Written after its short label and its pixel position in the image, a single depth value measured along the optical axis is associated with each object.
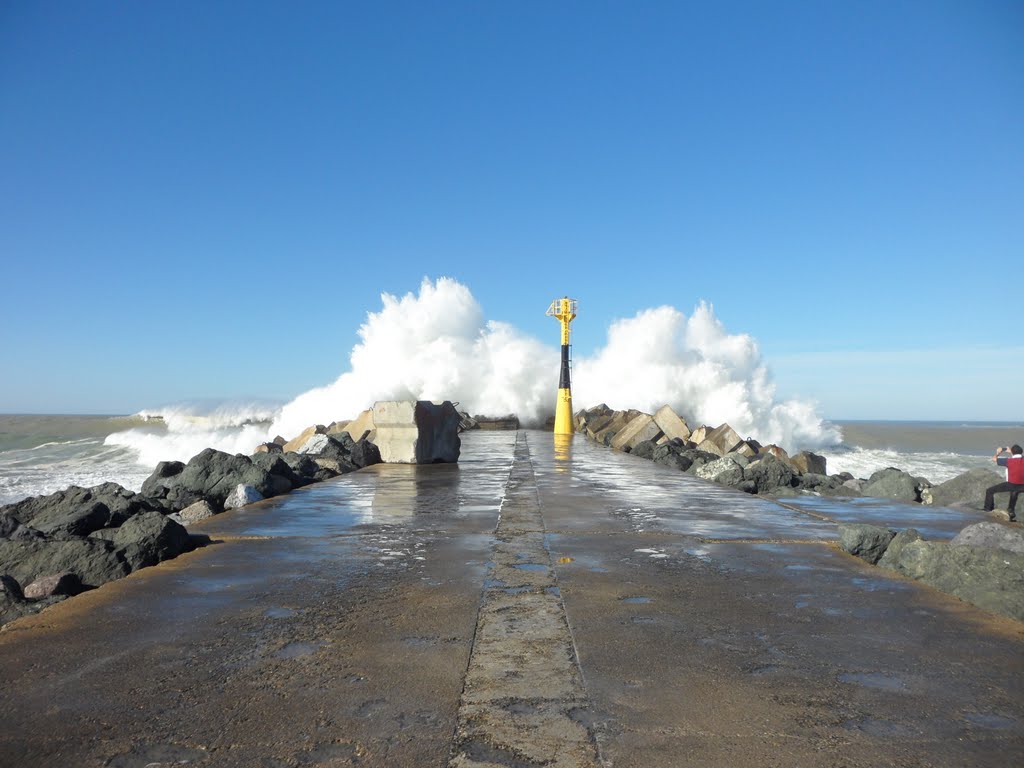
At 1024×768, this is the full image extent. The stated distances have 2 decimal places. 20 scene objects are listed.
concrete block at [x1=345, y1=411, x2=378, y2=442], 16.67
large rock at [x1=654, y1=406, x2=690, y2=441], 18.14
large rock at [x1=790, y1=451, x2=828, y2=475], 13.21
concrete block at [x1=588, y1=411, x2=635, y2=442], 18.67
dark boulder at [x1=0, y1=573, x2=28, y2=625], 3.15
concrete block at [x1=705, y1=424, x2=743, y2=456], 17.03
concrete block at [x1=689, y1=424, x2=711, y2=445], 18.44
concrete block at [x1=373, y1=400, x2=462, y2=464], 10.91
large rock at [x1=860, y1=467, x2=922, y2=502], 8.62
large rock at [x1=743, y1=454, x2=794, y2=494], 9.13
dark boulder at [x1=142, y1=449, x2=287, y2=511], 7.24
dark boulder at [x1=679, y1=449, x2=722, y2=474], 11.05
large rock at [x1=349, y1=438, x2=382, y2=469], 10.84
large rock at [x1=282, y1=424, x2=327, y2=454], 16.43
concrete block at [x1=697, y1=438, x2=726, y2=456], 17.01
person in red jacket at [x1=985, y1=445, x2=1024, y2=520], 7.51
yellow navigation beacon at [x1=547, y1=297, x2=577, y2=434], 22.38
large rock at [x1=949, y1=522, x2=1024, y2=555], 4.37
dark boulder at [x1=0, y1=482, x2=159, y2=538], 5.12
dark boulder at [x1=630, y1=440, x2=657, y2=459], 13.73
